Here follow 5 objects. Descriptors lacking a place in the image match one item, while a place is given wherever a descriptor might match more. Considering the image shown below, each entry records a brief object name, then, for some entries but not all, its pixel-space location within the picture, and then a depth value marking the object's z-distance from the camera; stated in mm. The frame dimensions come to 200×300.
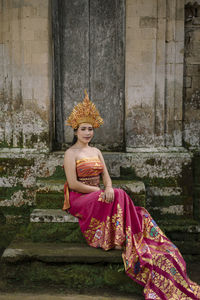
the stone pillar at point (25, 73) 4254
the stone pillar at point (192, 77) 4316
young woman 2895
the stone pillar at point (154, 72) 4223
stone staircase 3082
